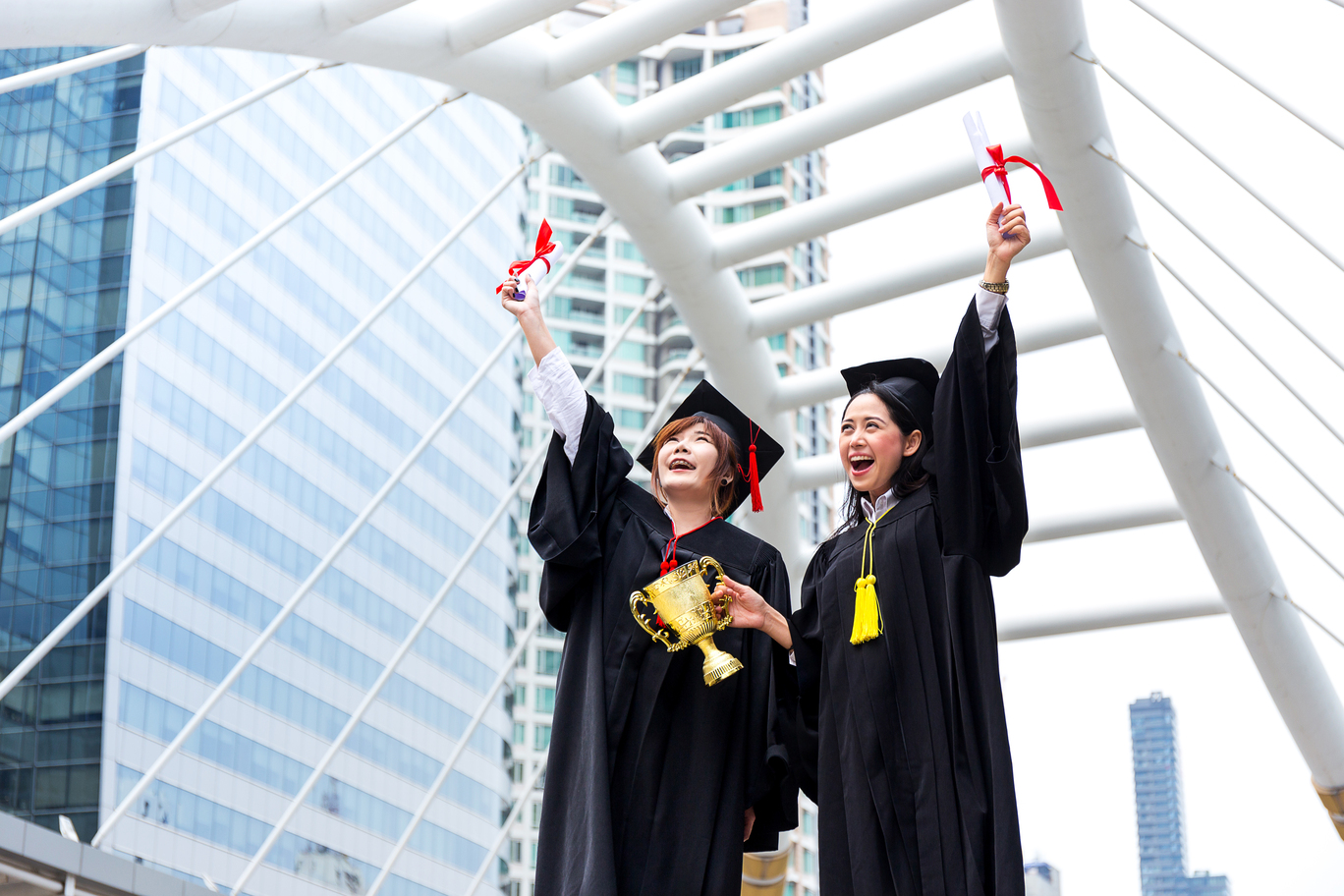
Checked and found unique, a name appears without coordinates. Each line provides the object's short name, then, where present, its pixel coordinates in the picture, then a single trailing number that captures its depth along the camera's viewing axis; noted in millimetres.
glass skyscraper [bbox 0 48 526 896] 48719
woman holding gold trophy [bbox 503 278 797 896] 3939
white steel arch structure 6469
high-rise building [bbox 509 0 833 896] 57125
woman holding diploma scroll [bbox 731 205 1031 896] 3531
